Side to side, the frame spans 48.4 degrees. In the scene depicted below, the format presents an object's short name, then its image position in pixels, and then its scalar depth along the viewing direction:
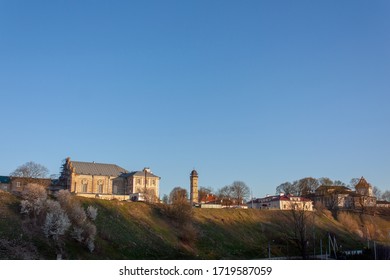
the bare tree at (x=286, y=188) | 130.14
